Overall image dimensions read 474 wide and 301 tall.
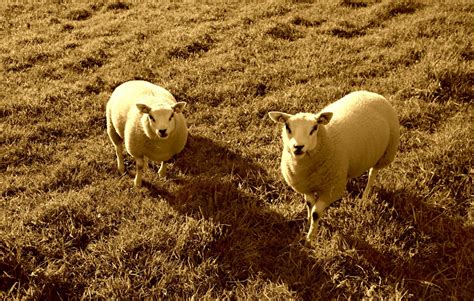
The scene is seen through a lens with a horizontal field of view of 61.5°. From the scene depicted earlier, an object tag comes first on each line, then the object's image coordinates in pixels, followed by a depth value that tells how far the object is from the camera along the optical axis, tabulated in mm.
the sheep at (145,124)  4804
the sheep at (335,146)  3977
